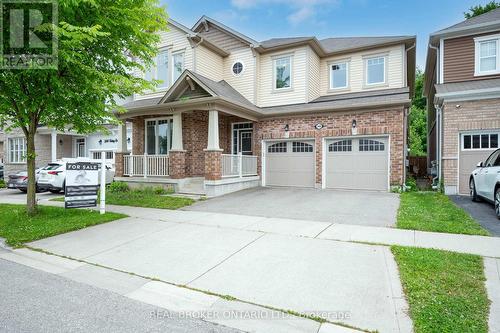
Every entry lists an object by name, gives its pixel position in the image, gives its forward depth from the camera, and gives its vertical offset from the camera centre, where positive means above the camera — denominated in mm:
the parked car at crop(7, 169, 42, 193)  14609 -880
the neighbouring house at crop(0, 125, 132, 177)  20094 +1222
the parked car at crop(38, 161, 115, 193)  14258 -666
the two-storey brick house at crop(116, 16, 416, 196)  12227 +2205
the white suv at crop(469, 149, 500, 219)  7639 -521
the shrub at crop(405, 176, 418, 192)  12219 -975
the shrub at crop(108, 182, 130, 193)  13461 -1115
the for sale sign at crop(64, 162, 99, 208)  8156 -591
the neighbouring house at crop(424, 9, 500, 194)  10961 +2479
